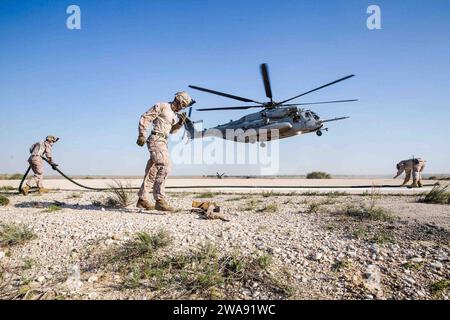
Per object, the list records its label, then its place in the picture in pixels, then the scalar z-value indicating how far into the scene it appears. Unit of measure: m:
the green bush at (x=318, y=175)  28.65
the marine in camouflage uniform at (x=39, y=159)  10.16
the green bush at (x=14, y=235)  3.72
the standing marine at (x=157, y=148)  5.90
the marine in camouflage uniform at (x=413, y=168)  13.69
